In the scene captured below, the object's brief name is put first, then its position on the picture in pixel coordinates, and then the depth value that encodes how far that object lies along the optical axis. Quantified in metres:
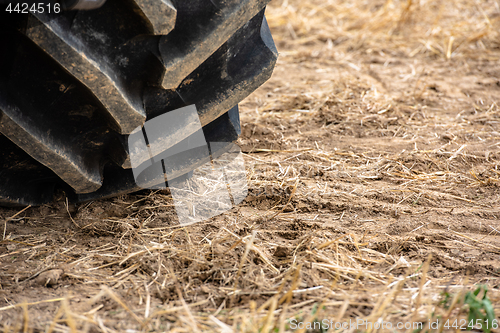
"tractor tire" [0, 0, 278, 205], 2.44
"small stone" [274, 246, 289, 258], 2.64
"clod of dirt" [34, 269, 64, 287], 2.56
